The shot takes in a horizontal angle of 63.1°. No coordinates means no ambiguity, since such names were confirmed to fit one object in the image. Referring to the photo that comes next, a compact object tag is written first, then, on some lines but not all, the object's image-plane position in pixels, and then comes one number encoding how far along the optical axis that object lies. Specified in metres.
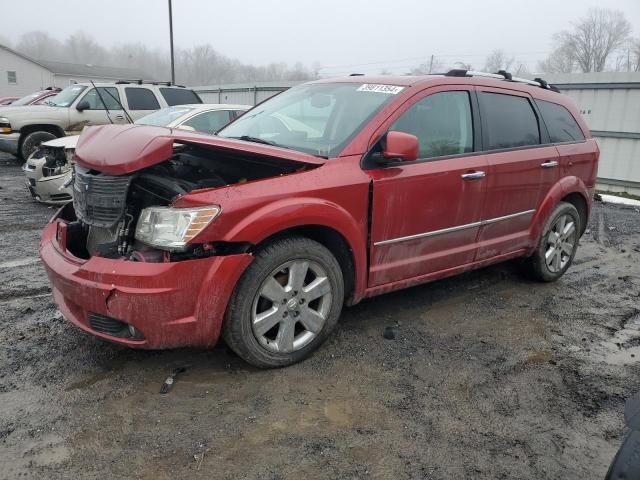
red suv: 2.79
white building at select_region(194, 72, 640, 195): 11.94
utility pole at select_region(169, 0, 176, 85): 30.70
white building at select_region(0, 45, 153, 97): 47.78
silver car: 7.21
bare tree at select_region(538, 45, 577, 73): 58.91
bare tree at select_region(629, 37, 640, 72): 50.78
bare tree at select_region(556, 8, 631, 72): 58.69
